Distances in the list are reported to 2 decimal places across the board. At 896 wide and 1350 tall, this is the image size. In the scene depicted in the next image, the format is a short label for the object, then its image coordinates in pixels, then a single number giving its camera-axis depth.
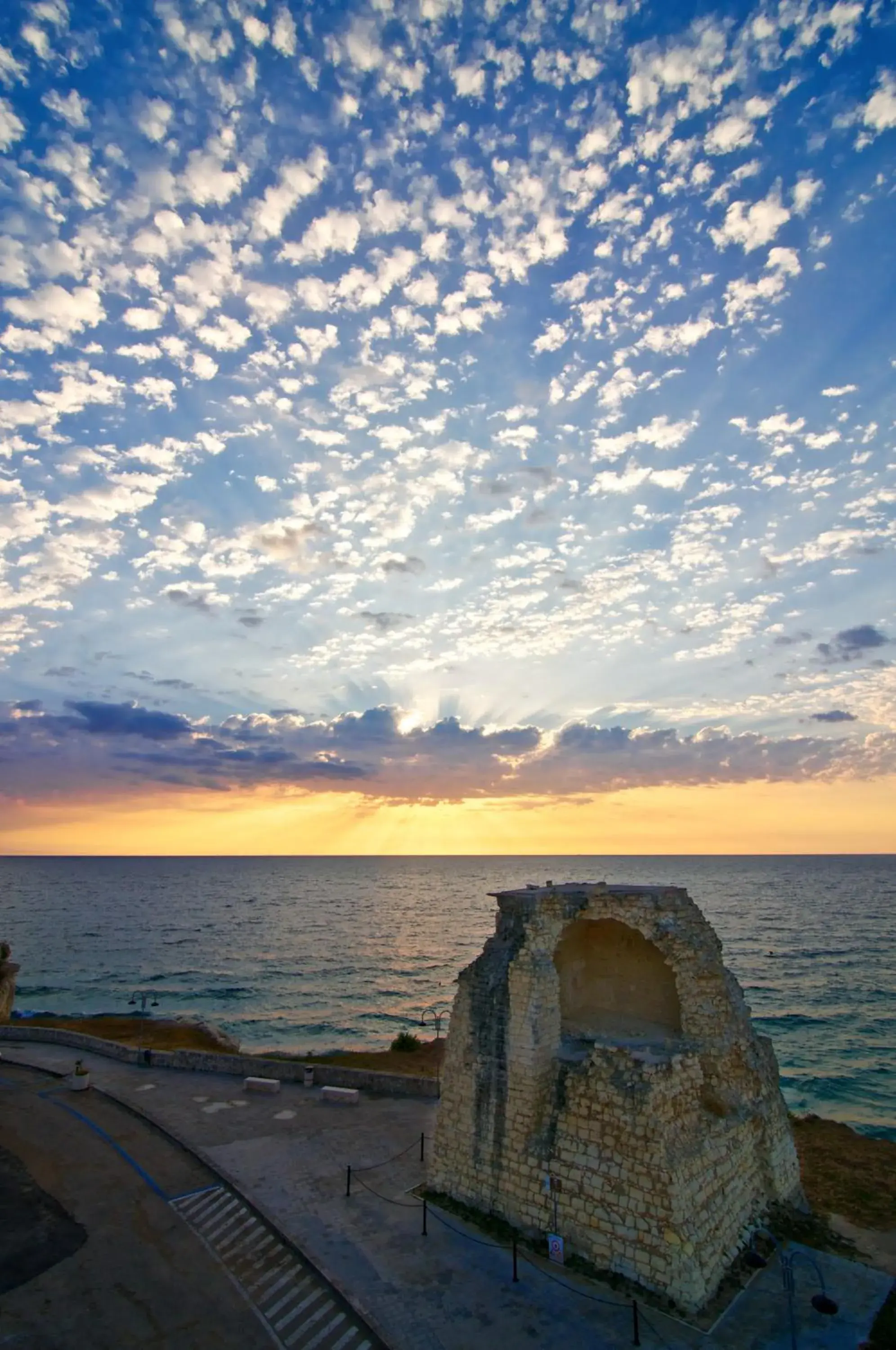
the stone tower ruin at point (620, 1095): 14.22
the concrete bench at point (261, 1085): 26.56
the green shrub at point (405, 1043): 36.53
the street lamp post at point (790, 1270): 13.13
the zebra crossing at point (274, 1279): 13.22
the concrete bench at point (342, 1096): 25.16
